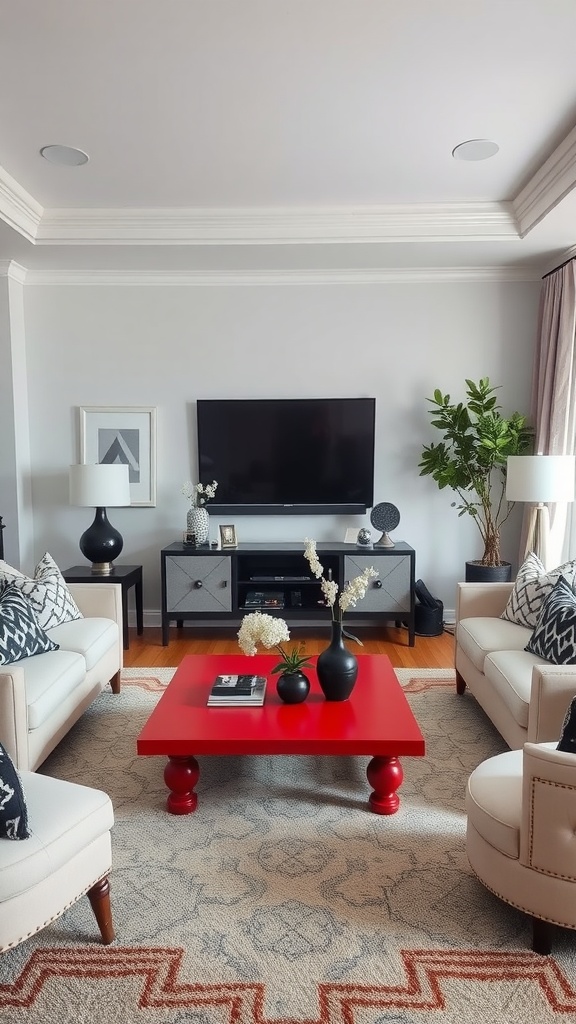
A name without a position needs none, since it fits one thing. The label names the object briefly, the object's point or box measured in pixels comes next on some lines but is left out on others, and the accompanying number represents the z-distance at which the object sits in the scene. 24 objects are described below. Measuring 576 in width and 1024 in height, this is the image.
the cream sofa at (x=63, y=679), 2.21
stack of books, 2.54
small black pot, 2.53
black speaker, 4.60
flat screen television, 4.73
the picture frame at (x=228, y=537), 4.59
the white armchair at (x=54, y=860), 1.47
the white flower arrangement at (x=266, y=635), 2.53
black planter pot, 4.31
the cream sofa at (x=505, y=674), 2.20
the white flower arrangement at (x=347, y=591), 2.41
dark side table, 4.33
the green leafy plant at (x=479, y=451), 4.36
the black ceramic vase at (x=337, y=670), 2.55
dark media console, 4.42
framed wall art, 4.79
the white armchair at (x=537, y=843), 1.61
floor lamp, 3.75
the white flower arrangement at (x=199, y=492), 4.58
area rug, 1.54
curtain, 4.11
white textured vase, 4.55
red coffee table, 2.23
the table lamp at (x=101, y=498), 4.28
